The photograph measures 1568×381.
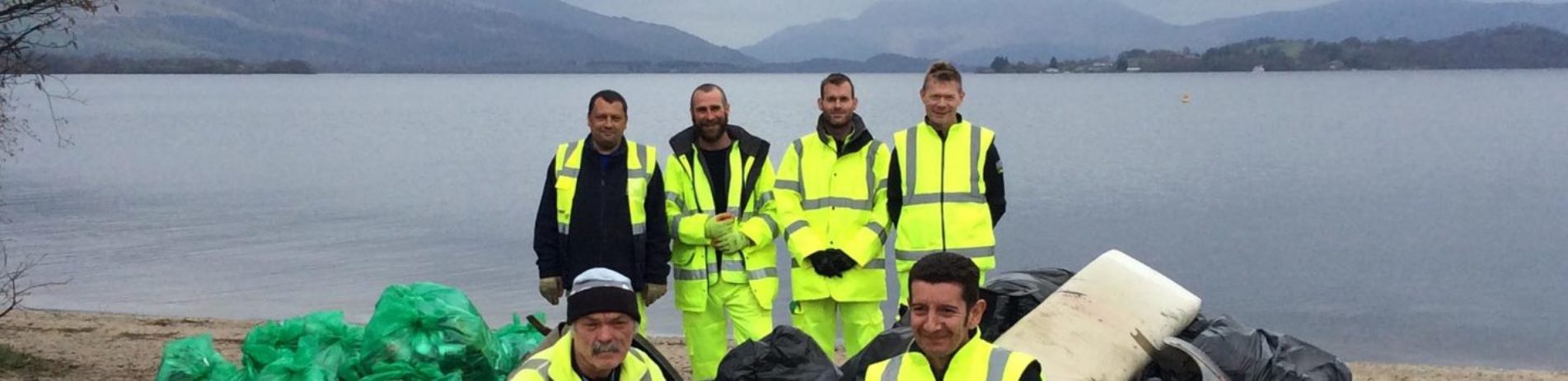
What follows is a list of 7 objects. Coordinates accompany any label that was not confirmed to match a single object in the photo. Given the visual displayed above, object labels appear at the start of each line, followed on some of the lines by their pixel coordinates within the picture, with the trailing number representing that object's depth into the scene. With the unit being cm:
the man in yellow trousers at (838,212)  713
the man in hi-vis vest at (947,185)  704
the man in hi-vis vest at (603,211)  690
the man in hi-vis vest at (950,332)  430
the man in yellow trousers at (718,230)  712
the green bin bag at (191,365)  644
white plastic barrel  637
